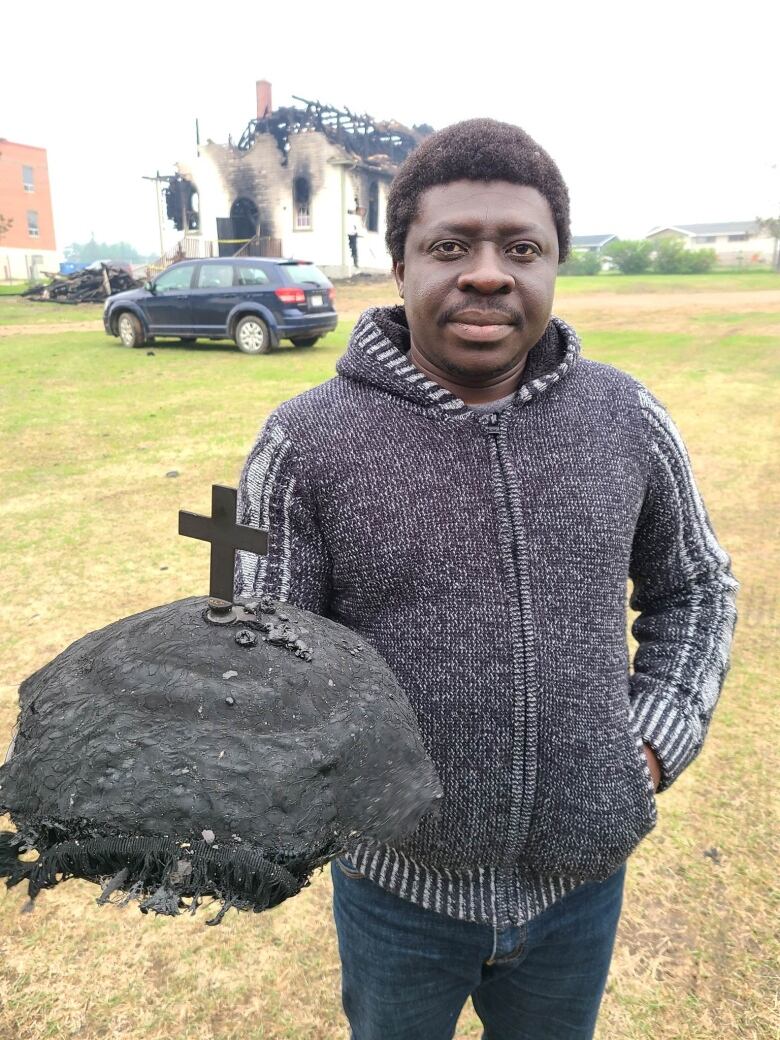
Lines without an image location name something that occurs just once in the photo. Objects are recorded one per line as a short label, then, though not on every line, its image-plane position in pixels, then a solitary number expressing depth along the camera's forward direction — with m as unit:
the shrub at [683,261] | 43.75
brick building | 46.88
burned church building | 28.58
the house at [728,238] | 59.59
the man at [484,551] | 1.37
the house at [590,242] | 84.62
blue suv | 12.12
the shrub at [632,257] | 45.50
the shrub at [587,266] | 48.75
